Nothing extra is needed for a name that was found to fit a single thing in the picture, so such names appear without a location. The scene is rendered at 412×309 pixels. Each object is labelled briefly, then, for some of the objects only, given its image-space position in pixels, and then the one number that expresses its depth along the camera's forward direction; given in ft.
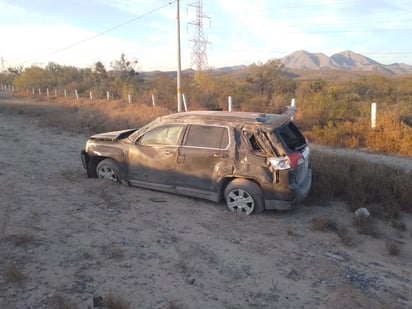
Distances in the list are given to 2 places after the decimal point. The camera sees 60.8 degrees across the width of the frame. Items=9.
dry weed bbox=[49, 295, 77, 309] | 10.40
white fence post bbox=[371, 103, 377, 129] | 37.09
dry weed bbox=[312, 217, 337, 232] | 17.10
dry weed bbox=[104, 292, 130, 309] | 10.36
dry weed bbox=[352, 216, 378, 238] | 16.60
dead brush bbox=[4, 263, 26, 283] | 11.76
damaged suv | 17.72
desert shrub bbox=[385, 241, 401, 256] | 14.75
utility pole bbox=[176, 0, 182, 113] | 60.79
